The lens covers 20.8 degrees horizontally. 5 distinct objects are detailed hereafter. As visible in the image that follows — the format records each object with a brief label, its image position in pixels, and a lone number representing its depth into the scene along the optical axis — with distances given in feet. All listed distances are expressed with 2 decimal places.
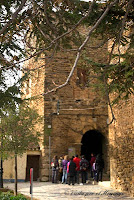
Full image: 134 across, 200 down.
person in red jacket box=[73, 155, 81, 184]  55.57
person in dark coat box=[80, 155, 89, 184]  53.78
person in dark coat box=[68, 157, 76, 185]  52.46
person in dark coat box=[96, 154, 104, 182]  53.06
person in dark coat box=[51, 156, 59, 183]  58.94
